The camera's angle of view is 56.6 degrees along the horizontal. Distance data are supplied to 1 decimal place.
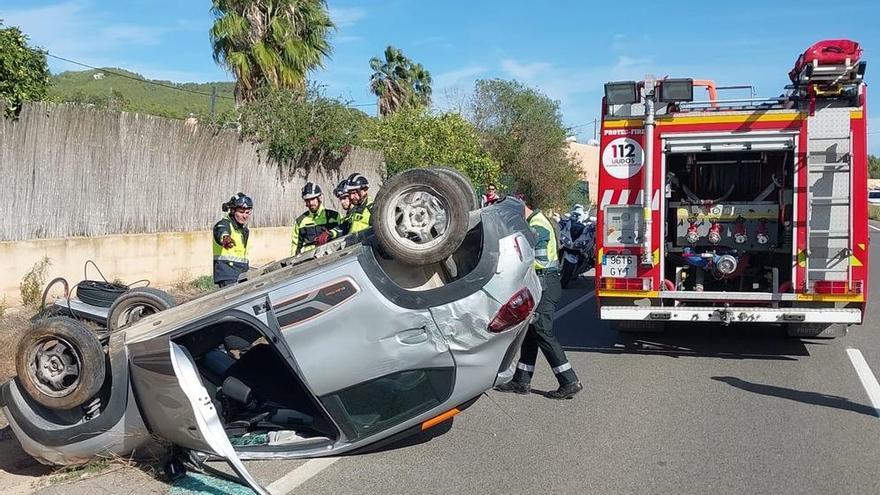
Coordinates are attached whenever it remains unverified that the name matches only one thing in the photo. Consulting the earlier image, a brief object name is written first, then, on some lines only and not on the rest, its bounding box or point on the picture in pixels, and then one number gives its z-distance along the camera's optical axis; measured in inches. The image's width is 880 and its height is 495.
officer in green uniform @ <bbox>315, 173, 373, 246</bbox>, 327.9
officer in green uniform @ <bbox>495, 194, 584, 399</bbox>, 274.4
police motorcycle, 581.6
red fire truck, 313.9
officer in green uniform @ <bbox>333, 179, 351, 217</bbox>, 328.8
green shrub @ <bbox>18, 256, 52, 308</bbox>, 377.7
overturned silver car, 182.4
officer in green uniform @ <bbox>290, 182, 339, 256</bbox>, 336.2
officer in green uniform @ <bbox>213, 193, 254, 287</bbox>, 319.3
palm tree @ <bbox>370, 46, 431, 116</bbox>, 1497.3
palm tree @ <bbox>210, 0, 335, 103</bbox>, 725.9
